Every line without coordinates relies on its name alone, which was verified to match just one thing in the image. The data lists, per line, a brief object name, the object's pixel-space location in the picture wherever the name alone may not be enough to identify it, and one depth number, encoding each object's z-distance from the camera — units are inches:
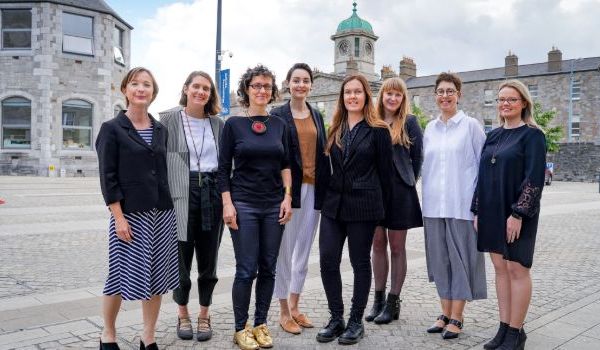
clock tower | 2847.0
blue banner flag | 668.7
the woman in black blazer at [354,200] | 170.9
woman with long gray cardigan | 167.8
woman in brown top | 181.5
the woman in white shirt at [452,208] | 183.0
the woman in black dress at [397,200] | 188.2
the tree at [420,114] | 2043.1
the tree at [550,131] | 1514.5
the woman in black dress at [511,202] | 159.2
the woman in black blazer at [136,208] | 145.6
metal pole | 671.1
